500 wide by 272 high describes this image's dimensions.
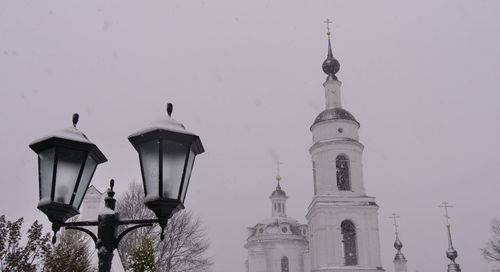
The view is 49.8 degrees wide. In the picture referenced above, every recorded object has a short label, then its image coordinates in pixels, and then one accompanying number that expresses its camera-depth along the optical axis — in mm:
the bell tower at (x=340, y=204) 34906
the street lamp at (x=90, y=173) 4148
